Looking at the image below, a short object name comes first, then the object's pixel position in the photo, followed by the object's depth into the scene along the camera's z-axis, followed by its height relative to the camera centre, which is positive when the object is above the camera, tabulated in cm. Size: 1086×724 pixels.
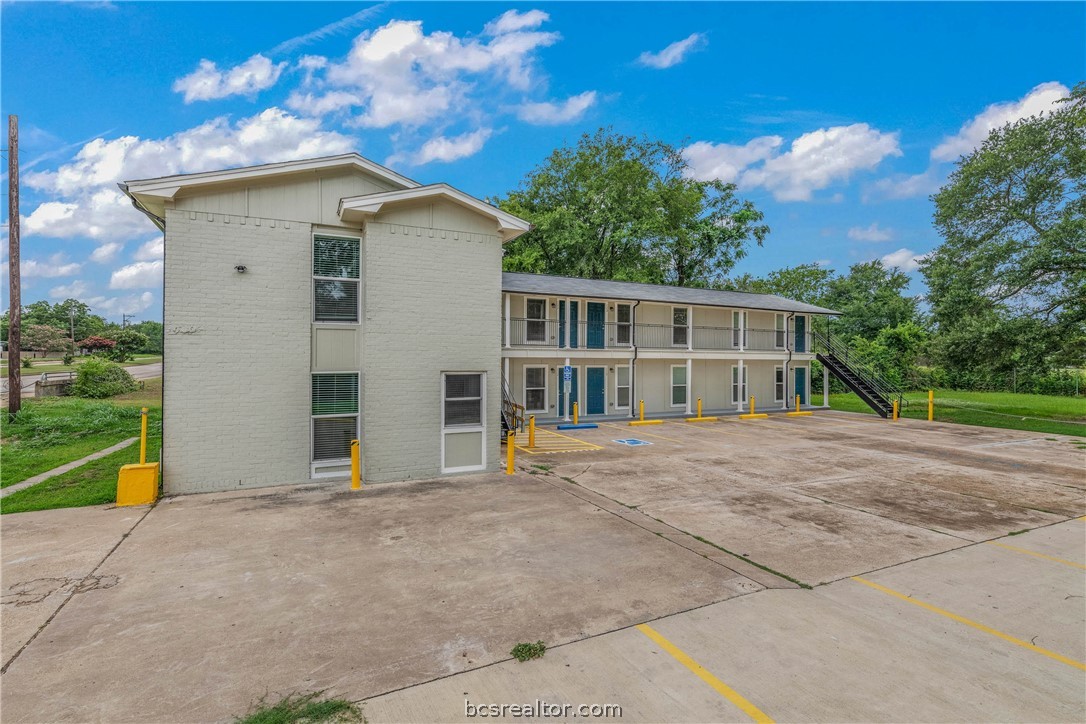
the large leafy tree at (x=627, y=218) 3059 +983
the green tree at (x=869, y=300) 3856 +542
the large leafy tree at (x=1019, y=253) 1941 +458
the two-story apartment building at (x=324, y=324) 819 +77
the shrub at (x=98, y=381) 2281 -77
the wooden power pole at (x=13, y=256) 1630 +366
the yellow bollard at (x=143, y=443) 772 -121
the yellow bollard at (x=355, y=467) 870 -181
